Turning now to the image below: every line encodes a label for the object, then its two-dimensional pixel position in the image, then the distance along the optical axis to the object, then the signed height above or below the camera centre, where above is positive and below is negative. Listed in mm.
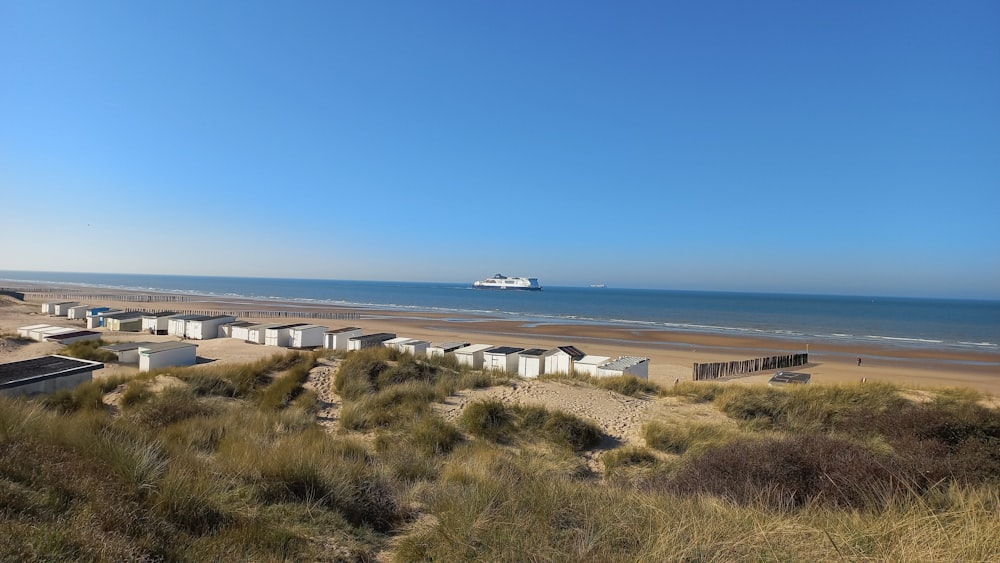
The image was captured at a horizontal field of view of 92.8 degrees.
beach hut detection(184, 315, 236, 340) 31114 -3576
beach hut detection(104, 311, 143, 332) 33500 -3505
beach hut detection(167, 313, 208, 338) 31988 -3453
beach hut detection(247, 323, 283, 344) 29359 -3603
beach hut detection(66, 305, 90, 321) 40625 -3549
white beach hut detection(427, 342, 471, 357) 22066 -3387
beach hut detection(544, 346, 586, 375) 20859 -3456
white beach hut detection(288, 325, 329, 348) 28516 -3616
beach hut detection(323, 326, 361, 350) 27047 -3455
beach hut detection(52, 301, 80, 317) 42906 -3452
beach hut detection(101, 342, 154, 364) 19938 -3390
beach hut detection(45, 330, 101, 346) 24656 -3491
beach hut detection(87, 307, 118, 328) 34875 -3540
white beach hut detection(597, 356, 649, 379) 18938 -3445
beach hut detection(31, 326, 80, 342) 25033 -3292
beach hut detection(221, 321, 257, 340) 30375 -3584
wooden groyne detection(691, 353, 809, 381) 25797 -4714
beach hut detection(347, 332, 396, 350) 25703 -3465
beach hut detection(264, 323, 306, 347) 28538 -3616
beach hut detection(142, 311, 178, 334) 33438 -3514
